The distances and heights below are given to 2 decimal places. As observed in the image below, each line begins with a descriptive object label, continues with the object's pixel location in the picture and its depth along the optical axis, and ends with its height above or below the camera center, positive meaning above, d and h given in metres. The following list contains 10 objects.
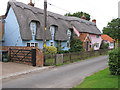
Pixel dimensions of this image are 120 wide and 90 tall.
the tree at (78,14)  57.38 +15.72
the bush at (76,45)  24.73 +0.52
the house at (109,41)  42.38 +2.33
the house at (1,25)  20.74 +3.90
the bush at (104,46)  35.59 +0.46
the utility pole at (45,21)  13.56 +3.02
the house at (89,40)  27.89 +1.90
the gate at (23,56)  12.88 -0.92
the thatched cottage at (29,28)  18.10 +3.30
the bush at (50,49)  18.88 -0.21
